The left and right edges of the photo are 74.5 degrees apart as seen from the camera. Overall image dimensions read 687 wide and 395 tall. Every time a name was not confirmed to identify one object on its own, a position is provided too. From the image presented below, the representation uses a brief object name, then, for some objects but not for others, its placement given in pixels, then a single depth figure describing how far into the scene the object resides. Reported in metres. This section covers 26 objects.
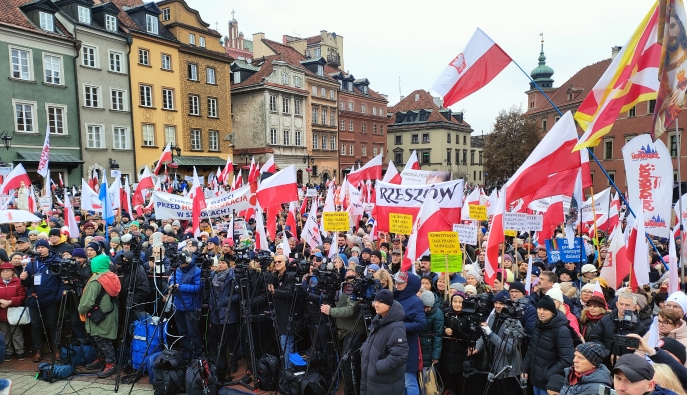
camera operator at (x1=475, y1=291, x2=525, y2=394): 4.95
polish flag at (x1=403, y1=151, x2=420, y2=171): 13.49
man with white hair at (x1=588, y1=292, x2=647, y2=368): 4.69
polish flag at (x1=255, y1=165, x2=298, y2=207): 10.44
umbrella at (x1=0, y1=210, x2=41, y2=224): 9.36
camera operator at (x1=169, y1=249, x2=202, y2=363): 6.77
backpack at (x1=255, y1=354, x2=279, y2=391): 6.38
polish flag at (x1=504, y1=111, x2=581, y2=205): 6.80
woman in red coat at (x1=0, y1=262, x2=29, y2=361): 7.30
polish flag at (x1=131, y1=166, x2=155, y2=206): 16.14
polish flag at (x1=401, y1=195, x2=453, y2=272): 7.78
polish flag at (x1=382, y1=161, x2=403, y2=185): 13.97
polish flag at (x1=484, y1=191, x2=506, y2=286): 7.21
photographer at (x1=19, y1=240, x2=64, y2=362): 7.38
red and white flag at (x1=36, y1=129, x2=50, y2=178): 15.49
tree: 48.62
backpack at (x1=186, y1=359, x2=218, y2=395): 6.08
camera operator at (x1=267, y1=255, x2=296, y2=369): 6.61
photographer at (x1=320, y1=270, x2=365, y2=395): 5.74
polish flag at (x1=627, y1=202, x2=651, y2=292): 5.88
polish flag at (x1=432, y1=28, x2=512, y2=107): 7.69
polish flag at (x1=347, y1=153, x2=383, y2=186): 15.23
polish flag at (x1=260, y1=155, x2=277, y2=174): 14.73
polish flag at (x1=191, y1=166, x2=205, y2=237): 10.95
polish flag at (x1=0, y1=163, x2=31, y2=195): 13.83
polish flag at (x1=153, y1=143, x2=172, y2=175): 17.10
